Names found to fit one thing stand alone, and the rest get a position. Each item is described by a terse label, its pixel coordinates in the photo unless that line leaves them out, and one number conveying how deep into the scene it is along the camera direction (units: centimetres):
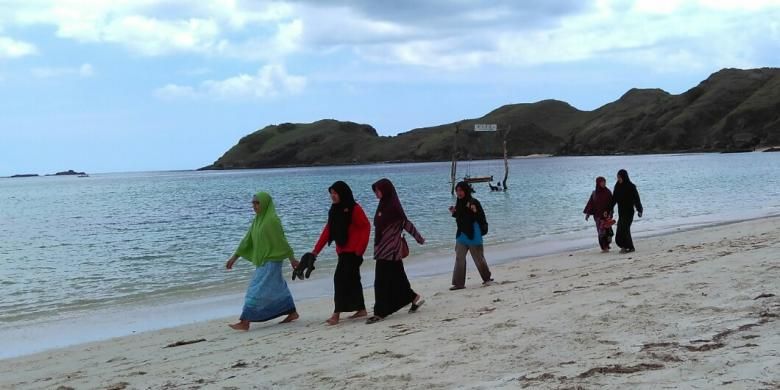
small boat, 5062
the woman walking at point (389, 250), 802
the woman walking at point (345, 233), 789
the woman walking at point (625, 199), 1312
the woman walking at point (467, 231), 986
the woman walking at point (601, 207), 1344
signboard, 5309
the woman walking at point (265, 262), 799
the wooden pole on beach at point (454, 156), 4847
